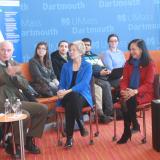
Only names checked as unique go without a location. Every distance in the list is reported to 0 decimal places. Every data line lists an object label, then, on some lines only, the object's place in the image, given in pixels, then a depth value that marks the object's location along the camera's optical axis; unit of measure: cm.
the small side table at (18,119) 330
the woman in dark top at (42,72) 489
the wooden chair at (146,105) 420
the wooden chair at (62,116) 430
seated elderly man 400
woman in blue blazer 421
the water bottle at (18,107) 357
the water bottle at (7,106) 367
